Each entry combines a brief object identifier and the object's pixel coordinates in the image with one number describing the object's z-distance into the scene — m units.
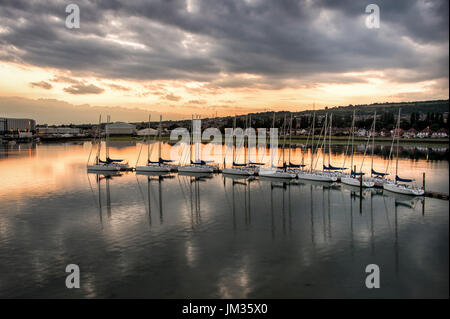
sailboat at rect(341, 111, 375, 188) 48.09
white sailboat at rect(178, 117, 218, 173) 64.38
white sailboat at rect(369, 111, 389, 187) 48.89
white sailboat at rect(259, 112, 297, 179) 57.20
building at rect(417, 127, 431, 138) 172.50
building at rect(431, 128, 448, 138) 166.50
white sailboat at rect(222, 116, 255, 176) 61.81
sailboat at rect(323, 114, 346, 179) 55.73
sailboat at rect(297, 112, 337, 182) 53.88
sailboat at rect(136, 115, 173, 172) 65.62
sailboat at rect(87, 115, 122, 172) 66.81
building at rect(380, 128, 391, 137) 191.65
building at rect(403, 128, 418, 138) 177.75
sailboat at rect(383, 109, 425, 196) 42.78
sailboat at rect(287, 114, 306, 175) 60.12
